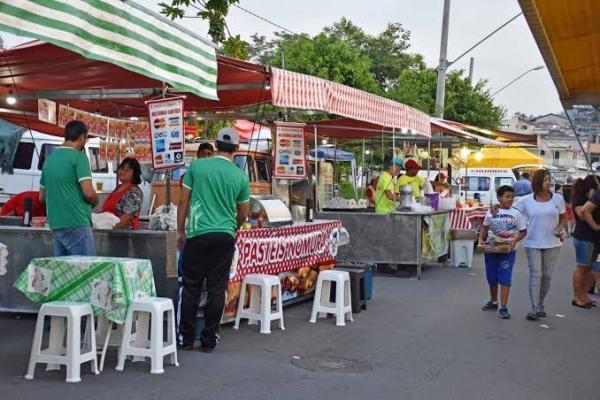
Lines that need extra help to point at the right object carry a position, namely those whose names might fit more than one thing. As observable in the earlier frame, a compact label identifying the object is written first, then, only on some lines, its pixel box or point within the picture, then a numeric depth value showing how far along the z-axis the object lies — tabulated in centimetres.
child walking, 920
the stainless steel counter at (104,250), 738
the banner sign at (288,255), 799
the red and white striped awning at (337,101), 852
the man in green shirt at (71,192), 655
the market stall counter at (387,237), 1292
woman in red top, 770
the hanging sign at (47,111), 941
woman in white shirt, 889
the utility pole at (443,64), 2323
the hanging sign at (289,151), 1070
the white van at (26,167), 1734
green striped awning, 450
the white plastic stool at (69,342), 564
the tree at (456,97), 3186
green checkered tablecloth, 576
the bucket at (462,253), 1496
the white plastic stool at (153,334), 604
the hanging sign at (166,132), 741
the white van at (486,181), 3070
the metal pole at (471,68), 3426
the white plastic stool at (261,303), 789
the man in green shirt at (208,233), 672
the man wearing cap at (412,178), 1391
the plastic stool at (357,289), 934
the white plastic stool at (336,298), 857
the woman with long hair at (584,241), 1003
